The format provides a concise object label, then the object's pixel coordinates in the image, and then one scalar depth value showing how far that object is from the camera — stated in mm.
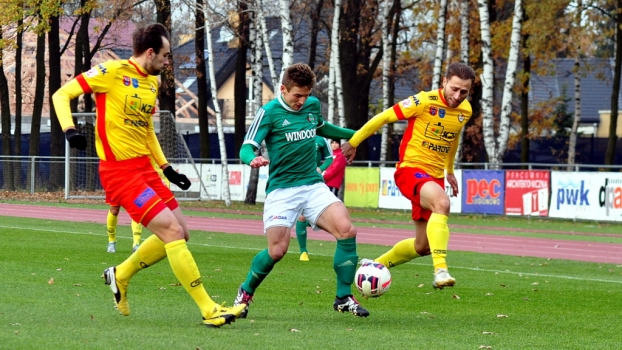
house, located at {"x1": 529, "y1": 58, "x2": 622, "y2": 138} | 74188
